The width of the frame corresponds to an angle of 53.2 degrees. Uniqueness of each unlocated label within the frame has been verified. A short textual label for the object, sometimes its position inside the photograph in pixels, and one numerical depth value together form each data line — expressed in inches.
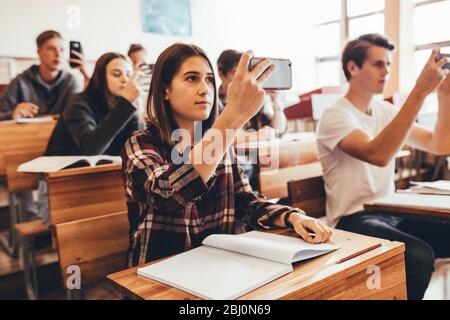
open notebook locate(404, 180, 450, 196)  47.8
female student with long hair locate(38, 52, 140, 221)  67.9
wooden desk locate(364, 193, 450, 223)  40.8
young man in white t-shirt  50.3
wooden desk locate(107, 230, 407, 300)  24.2
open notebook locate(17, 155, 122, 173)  52.0
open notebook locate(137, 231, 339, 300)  24.0
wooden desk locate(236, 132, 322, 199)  70.4
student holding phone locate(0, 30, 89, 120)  108.1
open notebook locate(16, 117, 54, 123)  82.8
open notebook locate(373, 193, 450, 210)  42.1
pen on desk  27.8
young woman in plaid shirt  30.4
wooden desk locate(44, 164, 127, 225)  50.9
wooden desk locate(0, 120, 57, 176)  79.0
